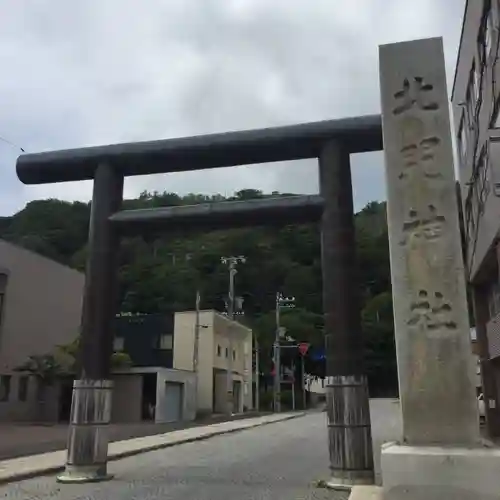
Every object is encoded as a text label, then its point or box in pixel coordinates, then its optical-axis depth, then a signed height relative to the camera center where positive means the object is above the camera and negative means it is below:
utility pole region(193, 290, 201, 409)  36.69 +4.24
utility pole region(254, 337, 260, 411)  51.89 +2.68
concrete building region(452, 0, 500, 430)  15.20 +6.96
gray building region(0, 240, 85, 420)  30.84 +5.24
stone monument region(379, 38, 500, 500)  6.22 +1.36
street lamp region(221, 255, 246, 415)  42.59 +4.94
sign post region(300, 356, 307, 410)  57.07 +3.47
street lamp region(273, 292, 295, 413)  46.43 +3.61
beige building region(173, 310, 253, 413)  39.75 +4.14
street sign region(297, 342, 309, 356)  48.30 +5.34
